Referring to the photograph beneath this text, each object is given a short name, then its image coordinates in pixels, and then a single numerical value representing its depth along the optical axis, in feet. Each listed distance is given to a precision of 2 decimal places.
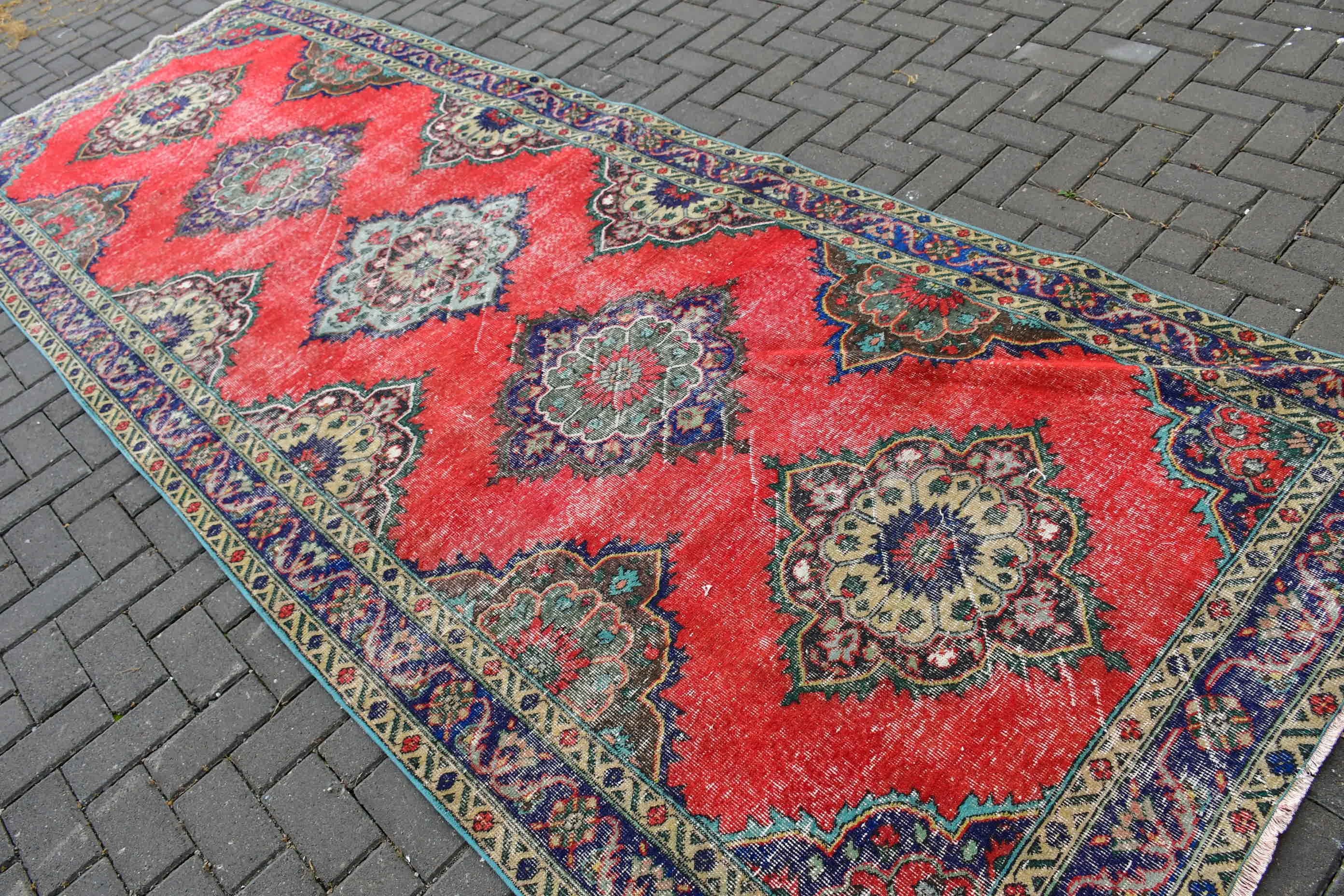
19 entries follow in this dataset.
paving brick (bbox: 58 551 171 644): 10.73
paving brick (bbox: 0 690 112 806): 9.53
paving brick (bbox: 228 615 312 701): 9.75
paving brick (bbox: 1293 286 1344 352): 10.32
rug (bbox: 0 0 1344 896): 7.86
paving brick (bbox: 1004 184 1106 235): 12.27
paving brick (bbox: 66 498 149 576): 11.32
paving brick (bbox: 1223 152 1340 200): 12.03
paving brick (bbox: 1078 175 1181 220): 12.18
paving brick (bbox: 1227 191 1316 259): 11.48
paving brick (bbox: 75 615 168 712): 10.01
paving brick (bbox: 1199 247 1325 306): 10.88
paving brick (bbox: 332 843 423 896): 8.19
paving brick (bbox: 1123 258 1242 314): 10.96
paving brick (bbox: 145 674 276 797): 9.29
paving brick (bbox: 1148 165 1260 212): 12.09
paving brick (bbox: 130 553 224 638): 10.59
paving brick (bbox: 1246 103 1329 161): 12.64
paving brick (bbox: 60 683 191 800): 9.40
